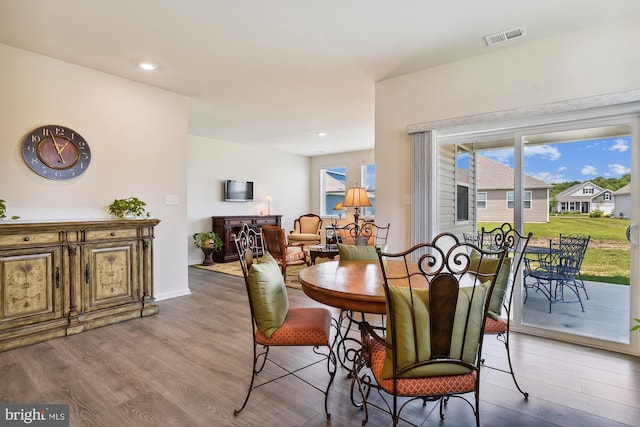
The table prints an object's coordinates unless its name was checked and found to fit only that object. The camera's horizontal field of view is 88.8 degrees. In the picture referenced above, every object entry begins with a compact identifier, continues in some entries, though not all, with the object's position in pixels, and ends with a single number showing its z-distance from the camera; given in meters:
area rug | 5.25
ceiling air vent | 2.77
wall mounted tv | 7.43
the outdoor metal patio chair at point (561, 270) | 3.04
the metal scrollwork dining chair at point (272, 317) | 1.84
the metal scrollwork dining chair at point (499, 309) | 2.03
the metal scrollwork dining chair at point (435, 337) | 1.32
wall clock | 3.16
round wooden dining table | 1.60
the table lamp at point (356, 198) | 4.18
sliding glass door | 2.76
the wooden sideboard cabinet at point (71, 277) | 2.77
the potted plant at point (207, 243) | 6.54
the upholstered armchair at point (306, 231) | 7.59
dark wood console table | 6.92
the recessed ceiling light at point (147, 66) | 3.44
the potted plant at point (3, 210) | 2.86
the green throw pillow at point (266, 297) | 1.82
